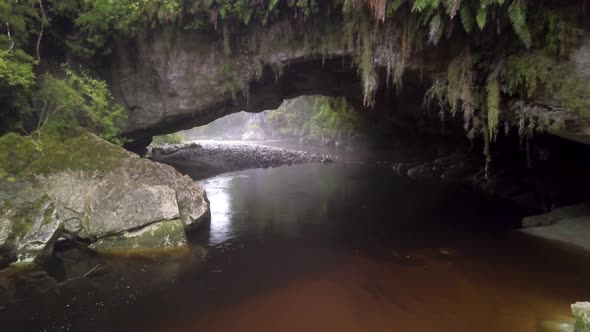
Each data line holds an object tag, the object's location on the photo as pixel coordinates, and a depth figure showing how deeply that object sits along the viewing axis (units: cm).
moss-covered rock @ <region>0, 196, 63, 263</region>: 799
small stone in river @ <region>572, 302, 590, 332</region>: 470
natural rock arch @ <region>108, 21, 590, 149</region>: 1058
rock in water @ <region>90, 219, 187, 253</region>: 893
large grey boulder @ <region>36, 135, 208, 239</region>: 912
